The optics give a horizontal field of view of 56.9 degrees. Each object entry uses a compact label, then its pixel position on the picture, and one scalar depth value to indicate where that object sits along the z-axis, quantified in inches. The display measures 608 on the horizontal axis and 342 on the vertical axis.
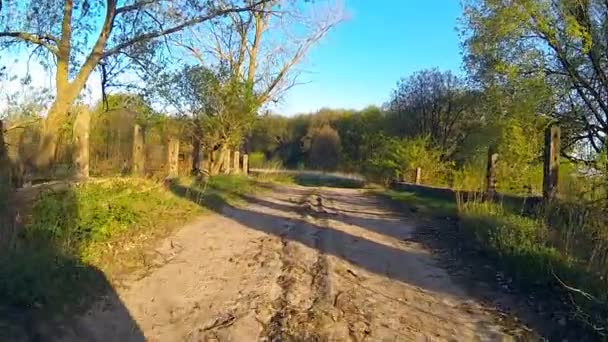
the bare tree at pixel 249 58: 1160.9
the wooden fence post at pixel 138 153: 584.1
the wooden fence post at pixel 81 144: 444.8
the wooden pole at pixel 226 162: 1121.4
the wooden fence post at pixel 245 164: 1303.9
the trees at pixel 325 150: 2333.9
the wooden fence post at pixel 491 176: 520.7
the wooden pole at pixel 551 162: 410.6
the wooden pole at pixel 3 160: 399.4
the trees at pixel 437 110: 1635.1
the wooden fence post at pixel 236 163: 1190.9
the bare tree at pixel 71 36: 536.8
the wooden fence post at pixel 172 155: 713.6
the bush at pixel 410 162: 1256.7
